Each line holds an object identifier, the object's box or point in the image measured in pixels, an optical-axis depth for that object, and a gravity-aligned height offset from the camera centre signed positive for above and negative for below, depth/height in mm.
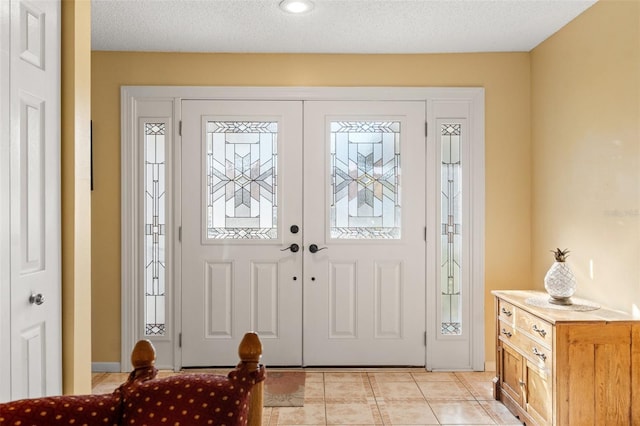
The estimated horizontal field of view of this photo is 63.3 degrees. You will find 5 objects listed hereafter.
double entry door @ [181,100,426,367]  3988 -155
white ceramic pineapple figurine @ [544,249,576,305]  2877 -407
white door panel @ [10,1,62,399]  2012 +49
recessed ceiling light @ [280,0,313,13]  3051 +1228
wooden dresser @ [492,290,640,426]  2510 -776
